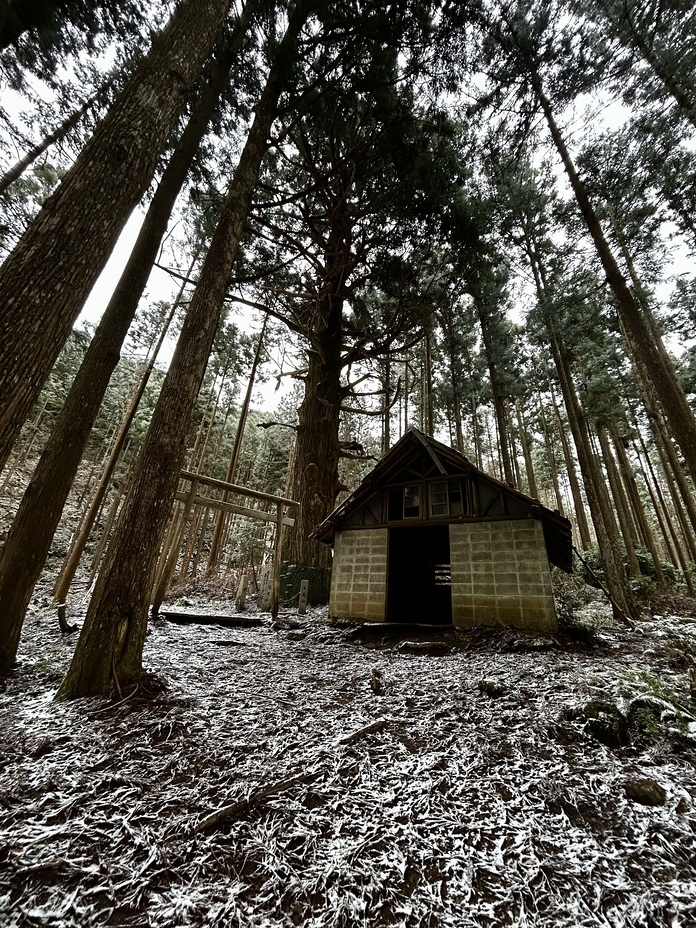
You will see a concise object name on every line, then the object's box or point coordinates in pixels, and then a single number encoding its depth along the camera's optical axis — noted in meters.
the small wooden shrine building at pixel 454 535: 8.04
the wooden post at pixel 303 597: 10.24
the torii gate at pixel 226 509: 7.93
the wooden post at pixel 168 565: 7.87
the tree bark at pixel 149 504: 3.54
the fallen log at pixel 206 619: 8.27
